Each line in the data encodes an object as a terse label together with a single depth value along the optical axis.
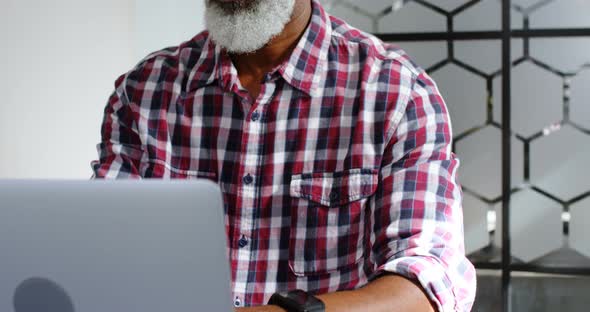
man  1.92
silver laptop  1.29
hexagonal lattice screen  2.88
